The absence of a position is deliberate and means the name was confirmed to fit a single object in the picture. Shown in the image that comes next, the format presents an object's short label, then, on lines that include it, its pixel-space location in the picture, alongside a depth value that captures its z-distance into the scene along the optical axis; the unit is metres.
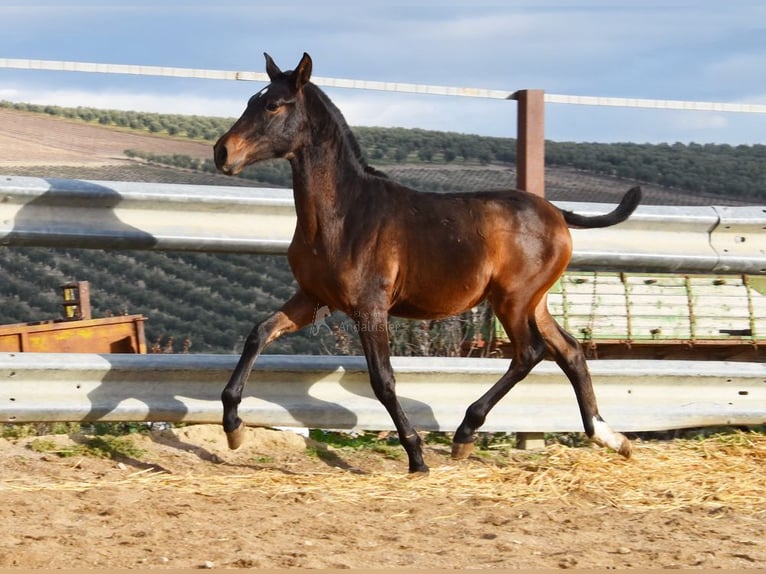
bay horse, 11.07
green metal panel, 15.36
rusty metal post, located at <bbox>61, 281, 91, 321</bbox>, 17.03
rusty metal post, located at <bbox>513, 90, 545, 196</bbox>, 12.74
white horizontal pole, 11.41
